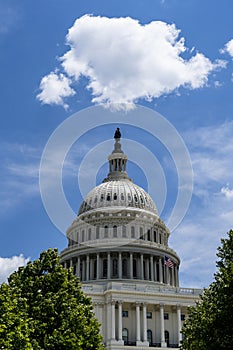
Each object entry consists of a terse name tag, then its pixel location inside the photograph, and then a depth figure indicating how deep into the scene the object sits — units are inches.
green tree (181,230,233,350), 1558.8
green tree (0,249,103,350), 1424.7
